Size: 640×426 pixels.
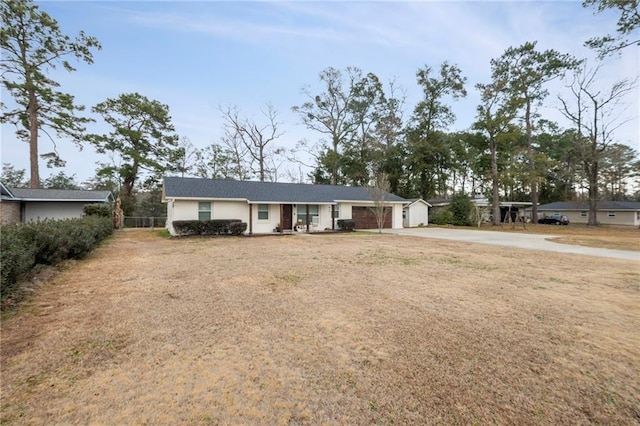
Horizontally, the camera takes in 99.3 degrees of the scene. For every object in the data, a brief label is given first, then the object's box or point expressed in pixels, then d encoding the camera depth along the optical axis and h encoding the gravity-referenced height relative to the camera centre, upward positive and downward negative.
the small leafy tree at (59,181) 35.32 +4.44
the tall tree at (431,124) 29.52 +10.07
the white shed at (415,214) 24.97 -0.15
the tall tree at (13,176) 34.94 +5.20
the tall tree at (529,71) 25.64 +13.66
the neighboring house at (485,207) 27.26 +0.59
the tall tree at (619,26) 15.83 +11.43
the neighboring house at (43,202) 15.84 +0.89
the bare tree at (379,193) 18.86 +1.36
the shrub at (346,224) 19.28 -0.79
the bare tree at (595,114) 24.28 +9.32
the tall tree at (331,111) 31.38 +12.07
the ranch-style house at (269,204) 15.70 +0.64
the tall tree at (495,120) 26.00 +8.83
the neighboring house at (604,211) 31.27 -0.02
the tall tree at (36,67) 18.53 +10.45
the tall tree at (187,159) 31.73 +6.83
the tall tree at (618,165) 26.28 +5.28
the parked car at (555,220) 31.72 -1.04
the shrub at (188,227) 14.63 -0.69
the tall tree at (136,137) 26.55 +7.91
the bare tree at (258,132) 29.69 +9.32
